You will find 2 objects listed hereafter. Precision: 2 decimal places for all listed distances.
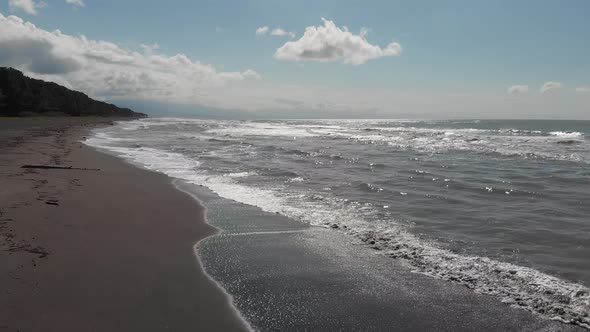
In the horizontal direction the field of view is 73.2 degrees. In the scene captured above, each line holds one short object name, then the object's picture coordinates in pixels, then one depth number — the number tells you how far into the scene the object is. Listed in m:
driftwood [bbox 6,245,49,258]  5.07
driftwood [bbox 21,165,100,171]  11.67
